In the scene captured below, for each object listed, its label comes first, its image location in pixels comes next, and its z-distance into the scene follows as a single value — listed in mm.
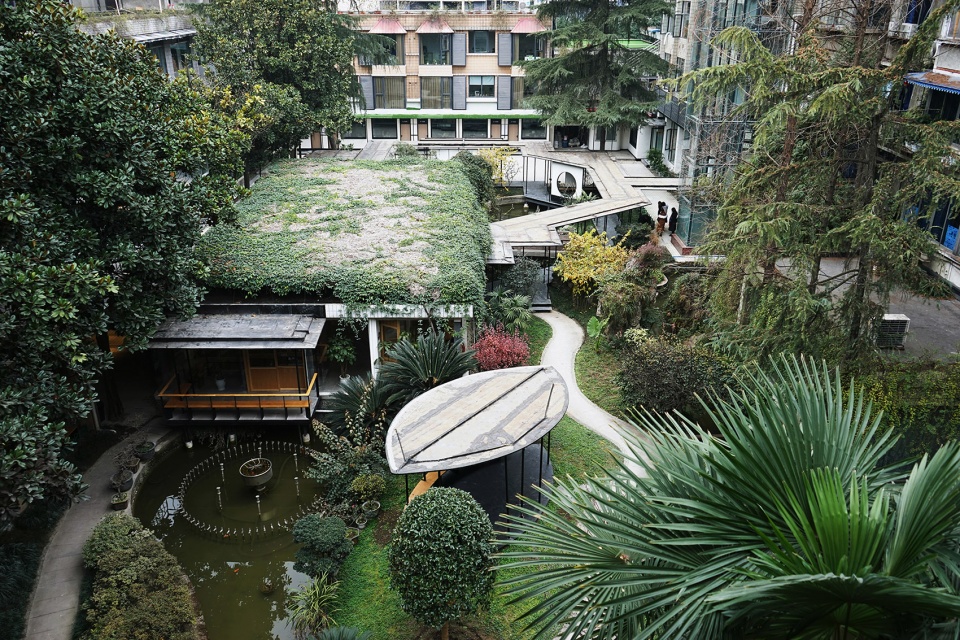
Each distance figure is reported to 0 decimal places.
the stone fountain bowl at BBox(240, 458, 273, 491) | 17156
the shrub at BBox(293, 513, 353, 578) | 14203
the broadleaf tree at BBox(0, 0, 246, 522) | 12391
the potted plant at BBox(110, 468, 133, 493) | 16812
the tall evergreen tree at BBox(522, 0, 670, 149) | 37656
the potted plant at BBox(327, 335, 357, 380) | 19875
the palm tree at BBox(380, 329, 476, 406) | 17594
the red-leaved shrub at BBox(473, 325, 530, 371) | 20031
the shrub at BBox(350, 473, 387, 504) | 16297
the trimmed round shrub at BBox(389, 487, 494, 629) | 11891
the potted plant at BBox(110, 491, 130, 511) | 16391
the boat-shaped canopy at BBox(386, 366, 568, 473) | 14289
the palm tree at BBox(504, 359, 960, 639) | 5074
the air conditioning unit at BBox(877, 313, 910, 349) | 21641
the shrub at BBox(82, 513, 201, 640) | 12672
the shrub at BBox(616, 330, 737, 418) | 18625
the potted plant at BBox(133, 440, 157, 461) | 17953
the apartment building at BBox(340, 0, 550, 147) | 48531
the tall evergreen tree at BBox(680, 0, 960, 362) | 14344
